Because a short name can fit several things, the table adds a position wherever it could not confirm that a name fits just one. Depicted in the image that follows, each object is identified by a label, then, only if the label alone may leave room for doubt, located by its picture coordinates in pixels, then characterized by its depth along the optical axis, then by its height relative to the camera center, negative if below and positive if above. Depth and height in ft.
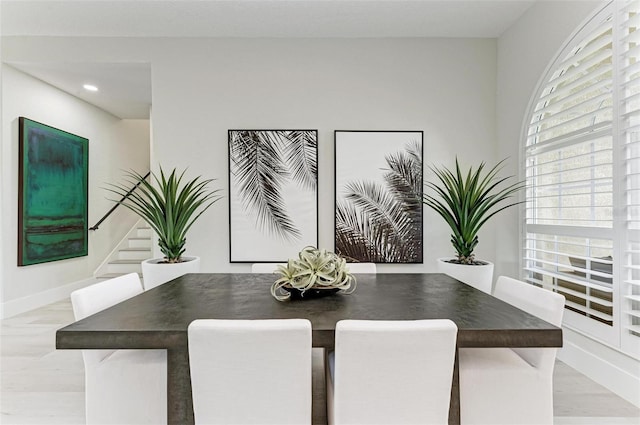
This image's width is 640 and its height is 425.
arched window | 6.88 +0.83
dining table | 3.93 -1.28
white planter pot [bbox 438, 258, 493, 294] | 9.29 -1.56
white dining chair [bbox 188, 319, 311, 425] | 3.54 -1.59
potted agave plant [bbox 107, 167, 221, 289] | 9.67 -0.43
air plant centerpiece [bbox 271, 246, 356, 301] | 5.43 -0.95
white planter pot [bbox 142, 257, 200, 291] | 9.55 -1.53
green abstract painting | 12.57 +0.80
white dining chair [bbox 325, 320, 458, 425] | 3.53 -1.60
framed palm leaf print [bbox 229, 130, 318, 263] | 11.64 +0.84
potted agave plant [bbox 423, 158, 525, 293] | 9.32 -0.59
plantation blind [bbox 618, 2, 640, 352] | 6.74 +0.91
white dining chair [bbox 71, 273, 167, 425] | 4.59 -2.27
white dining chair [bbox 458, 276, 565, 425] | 4.56 -2.28
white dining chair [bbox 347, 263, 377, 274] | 8.15 -1.23
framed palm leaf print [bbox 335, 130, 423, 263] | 11.68 +0.65
